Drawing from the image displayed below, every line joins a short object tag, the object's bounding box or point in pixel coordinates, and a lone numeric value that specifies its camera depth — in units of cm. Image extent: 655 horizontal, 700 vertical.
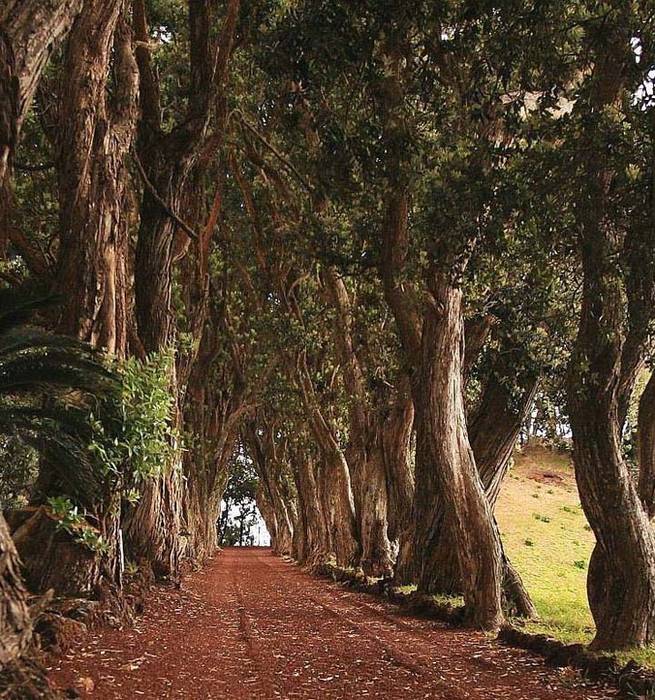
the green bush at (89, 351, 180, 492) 816
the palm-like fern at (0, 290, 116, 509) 700
